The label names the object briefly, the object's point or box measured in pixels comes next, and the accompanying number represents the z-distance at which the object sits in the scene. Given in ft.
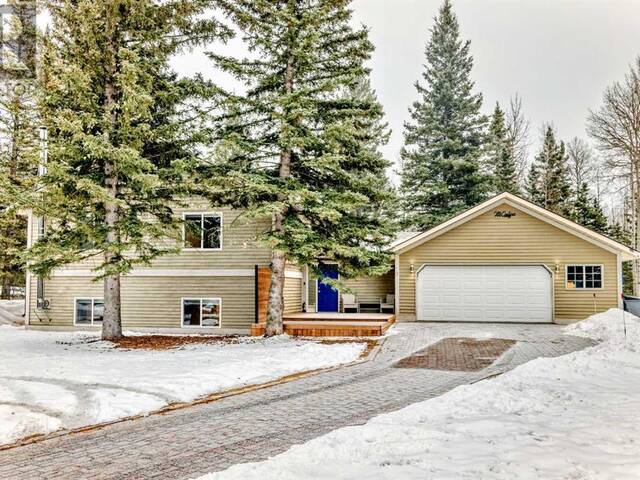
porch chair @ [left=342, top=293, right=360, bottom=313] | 70.18
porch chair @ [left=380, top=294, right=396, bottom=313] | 68.54
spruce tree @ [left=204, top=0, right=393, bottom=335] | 42.27
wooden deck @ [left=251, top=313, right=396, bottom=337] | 47.06
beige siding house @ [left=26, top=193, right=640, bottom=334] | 54.95
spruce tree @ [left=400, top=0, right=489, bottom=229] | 94.22
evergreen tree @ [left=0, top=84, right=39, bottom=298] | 82.53
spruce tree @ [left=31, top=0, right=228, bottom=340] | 39.68
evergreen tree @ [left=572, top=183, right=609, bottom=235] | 96.49
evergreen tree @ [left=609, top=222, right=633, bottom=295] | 105.59
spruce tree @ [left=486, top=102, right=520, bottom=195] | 99.19
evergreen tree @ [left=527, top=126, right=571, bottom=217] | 104.67
